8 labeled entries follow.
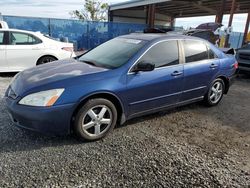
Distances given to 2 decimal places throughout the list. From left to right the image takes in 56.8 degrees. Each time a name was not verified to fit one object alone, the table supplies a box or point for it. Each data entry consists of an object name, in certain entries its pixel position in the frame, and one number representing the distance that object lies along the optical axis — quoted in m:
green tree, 29.61
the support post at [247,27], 18.21
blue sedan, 3.02
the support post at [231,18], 14.76
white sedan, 6.78
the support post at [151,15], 20.66
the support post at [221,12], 15.36
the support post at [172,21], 30.28
